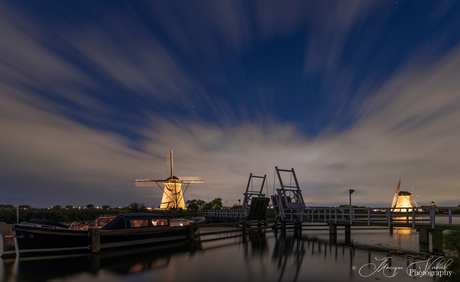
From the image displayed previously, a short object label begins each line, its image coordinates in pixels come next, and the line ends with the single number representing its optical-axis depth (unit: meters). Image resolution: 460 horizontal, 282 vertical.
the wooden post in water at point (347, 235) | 23.06
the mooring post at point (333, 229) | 25.65
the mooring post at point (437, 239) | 19.38
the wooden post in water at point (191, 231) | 22.83
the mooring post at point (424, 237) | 20.56
